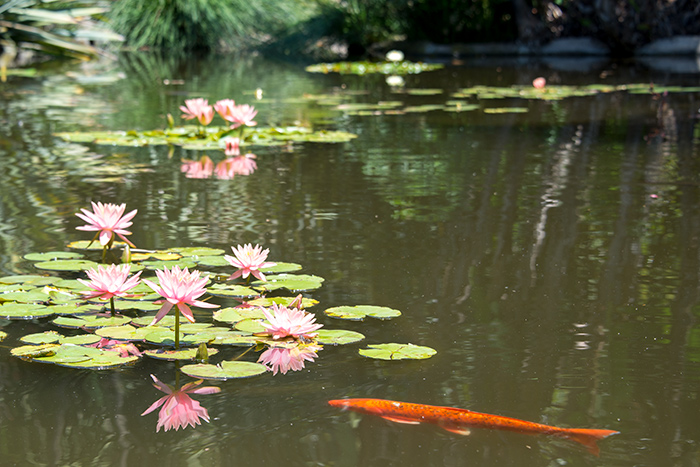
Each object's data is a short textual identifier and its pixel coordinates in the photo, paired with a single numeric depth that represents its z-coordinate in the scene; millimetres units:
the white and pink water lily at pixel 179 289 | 3539
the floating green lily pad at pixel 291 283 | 4602
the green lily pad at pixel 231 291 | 4453
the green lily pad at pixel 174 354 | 3693
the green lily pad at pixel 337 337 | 3891
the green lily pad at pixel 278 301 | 4324
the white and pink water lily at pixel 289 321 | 3734
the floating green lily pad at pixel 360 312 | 4246
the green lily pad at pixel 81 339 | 3846
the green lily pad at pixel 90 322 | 4043
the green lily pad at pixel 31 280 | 4625
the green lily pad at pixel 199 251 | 5176
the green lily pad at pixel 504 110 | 12000
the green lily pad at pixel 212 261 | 4990
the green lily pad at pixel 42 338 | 3855
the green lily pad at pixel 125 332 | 3863
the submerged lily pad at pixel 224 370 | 3514
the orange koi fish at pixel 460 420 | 3082
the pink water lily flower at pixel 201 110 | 8894
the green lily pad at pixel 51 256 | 5113
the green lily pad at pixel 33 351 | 3734
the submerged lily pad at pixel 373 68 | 21031
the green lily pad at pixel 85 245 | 5414
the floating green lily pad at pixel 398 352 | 3727
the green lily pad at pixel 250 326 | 3976
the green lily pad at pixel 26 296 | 4367
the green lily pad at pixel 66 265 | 4906
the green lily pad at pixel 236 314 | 4121
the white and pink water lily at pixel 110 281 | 3869
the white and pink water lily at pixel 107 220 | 4695
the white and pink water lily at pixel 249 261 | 4254
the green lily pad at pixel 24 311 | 4203
